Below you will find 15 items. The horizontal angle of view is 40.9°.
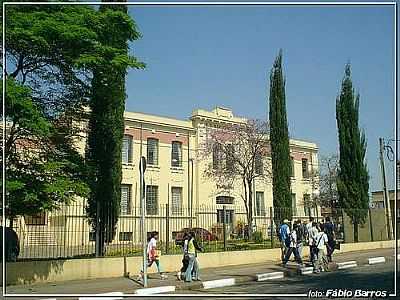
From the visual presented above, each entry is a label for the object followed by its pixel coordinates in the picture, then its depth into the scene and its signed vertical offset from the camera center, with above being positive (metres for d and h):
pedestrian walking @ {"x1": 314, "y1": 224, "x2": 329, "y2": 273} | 14.74 -1.00
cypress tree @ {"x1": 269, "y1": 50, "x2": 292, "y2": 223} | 21.98 +3.13
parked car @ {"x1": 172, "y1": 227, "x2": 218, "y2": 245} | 15.48 -0.46
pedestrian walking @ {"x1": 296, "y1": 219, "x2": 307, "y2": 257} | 16.80 -0.58
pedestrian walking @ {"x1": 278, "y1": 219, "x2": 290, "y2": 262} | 16.72 -0.63
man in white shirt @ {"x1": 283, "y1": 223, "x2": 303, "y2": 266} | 16.38 -1.03
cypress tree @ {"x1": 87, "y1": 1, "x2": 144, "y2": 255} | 12.62 +2.96
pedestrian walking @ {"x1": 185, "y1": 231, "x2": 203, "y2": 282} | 13.07 -1.01
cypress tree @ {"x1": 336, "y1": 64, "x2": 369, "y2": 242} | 19.62 +2.03
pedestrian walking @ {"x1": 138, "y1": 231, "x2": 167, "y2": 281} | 13.66 -0.84
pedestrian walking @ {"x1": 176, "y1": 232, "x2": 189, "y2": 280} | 13.31 -1.02
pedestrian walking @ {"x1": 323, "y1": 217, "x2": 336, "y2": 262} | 15.92 -0.65
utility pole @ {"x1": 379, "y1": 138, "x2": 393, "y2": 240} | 12.06 +0.54
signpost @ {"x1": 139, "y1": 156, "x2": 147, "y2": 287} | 11.90 +0.22
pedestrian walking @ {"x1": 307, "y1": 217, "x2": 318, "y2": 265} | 14.93 -0.63
